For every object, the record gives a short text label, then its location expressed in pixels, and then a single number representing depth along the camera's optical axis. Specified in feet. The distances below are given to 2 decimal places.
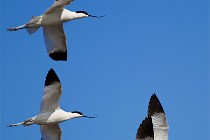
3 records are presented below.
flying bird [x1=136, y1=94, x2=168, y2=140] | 67.51
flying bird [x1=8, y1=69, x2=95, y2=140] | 66.54
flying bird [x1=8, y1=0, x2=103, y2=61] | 69.46
